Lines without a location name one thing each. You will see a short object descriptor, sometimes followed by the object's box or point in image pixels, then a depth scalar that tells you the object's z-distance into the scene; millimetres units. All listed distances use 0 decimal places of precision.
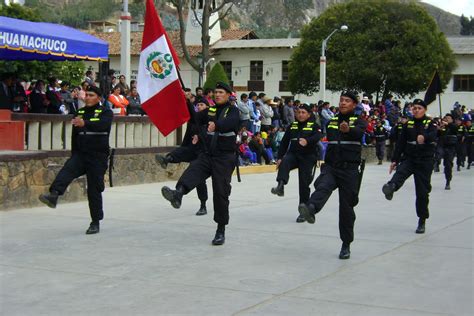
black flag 16598
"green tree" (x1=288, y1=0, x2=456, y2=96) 52219
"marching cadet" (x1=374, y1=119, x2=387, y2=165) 28706
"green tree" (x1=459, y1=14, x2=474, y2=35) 120750
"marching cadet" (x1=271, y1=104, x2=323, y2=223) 11547
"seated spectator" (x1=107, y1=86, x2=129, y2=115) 16875
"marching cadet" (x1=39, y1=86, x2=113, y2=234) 9406
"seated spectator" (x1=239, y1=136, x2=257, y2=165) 20812
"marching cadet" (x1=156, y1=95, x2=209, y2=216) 9477
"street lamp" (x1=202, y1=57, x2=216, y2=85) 32188
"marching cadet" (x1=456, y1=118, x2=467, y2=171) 26469
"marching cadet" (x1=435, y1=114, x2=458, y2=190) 18303
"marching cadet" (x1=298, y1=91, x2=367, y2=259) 8391
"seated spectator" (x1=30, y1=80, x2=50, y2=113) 15742
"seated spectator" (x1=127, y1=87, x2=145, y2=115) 17578
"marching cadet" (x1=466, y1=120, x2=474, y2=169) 27766
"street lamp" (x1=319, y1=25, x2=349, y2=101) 34969
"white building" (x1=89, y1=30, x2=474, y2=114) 63125
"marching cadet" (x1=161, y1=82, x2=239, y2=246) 9008
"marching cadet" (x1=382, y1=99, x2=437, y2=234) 10547
